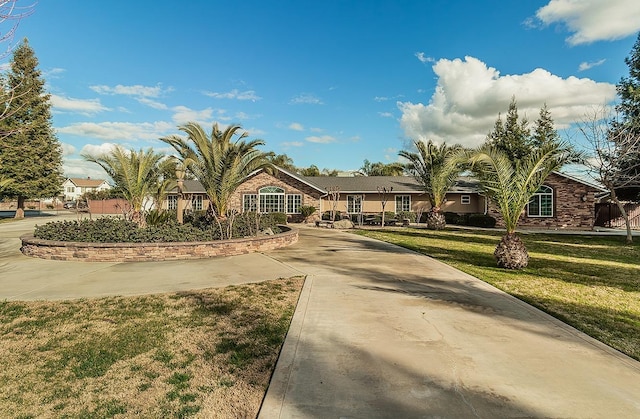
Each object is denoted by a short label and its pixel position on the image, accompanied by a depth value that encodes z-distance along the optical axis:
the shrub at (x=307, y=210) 27.14
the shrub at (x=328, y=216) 27.56
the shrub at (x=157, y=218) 13.88
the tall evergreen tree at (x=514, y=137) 39.62
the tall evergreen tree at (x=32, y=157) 29.97
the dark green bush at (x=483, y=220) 24.64
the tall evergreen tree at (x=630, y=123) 17.54
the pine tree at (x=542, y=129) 40.62
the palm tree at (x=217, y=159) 13.49
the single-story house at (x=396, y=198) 24.44
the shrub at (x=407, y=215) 26.52
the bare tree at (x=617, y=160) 16.94
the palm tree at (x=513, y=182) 9.55
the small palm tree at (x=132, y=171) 14.45
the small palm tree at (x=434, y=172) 22.47
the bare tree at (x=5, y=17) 4.03
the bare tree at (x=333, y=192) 26.71
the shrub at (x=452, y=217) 26.95
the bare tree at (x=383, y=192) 27.85
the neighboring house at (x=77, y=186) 91.00
